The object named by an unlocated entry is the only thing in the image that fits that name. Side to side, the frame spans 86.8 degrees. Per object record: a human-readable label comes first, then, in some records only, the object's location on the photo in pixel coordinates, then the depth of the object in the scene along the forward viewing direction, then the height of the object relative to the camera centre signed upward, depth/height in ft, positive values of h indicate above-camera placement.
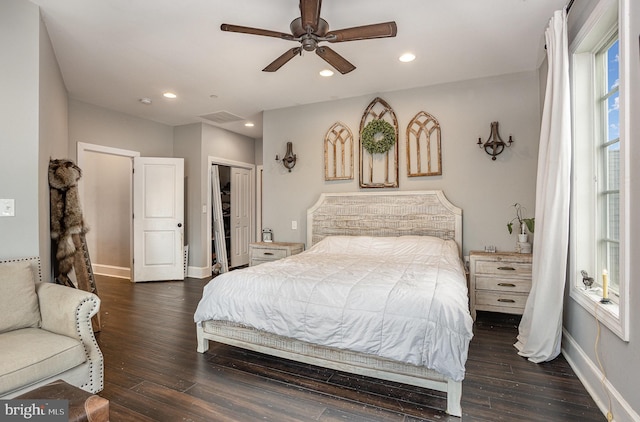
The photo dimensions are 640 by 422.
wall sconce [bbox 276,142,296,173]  16.14 +2.56
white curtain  8.17 -0.03
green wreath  14.16 +3.18
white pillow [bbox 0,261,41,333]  6.57 -1.70
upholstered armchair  5.57 -2.27
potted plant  11.59 -0.42
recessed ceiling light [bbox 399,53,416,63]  11.02 +5.09
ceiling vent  17.51 +5.10
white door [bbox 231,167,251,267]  21.91 -0.19
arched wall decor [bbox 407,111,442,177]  13.64 +2.66
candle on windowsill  6.74 -1.55
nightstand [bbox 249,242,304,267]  14.65 -1.71
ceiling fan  7.34 +4.07
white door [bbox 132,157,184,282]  17.95 -0.34
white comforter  6.35 -2.01
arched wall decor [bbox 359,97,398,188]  14.26 +2.19
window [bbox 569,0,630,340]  7.34 +1.19
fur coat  9.95 +0.03
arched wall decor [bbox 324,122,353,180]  15.08 +2.66
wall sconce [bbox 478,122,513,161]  12.59 +2.52
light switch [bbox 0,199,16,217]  7.63 +0.13
